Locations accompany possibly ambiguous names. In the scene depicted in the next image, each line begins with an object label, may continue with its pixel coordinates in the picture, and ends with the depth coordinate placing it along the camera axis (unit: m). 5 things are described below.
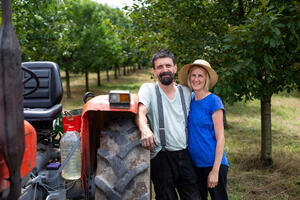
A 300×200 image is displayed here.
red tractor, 1.16
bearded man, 2.34
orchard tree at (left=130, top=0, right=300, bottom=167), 2.85
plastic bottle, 2.66
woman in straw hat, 2.32
